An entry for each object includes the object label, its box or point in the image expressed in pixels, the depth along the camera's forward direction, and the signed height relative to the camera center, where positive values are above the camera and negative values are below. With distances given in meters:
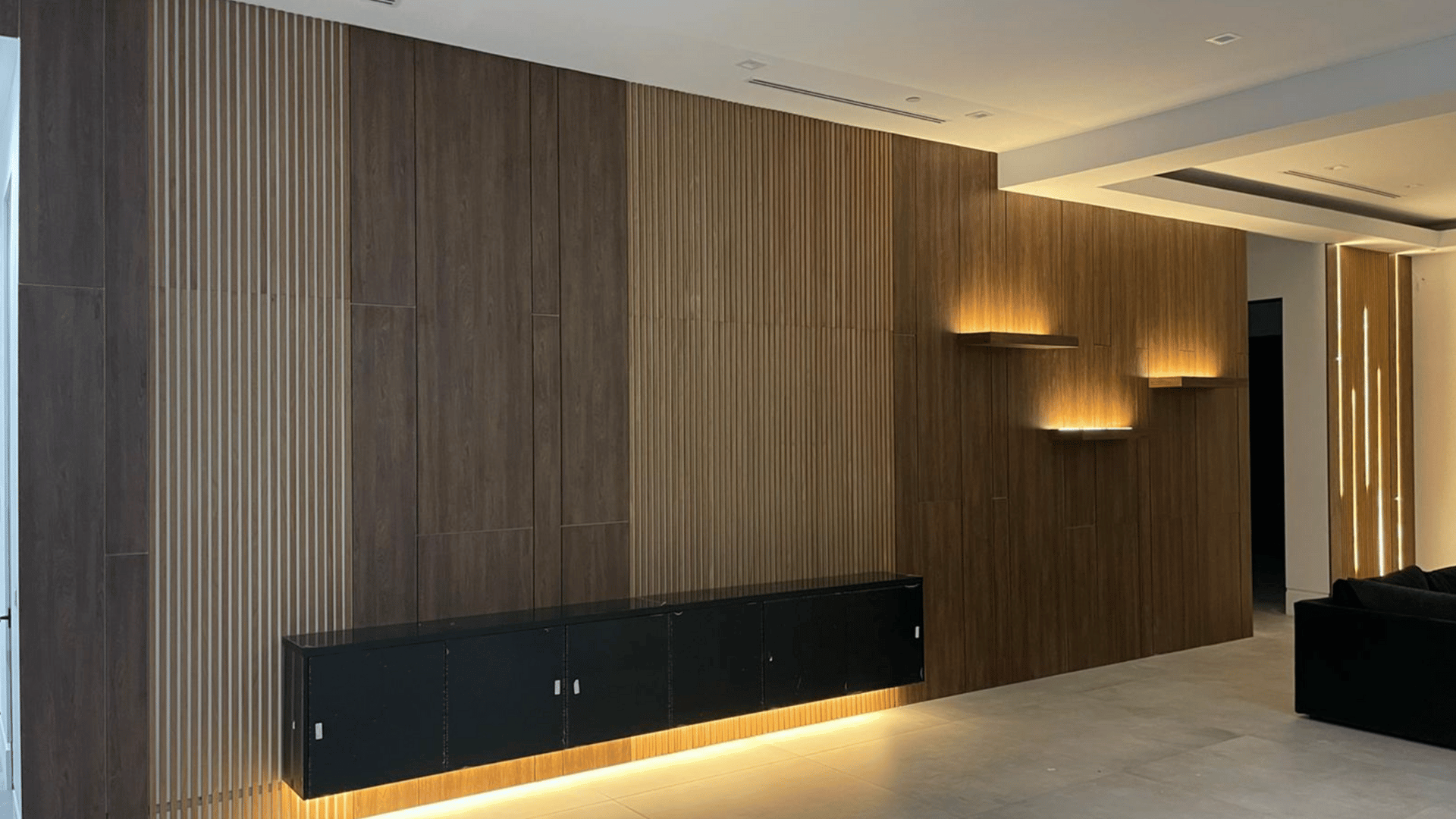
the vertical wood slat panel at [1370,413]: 10.08 -0.05
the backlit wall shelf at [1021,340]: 7.12 +0.46
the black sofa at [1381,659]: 5.99 -1.39
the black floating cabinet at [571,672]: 4.62 -1.19
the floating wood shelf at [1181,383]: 8.30 +0.20
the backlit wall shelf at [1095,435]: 7.67 -0.16
